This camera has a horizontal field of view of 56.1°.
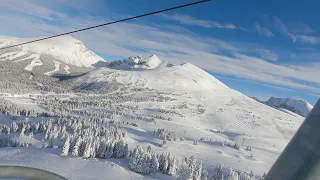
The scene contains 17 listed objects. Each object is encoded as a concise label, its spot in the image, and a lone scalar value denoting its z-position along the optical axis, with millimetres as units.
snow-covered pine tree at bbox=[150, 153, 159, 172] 103812
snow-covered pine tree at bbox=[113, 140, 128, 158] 114906
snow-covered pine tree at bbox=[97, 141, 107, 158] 110750
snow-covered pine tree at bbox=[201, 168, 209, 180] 102331
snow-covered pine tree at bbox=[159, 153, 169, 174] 107012
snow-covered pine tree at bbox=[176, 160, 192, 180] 97825
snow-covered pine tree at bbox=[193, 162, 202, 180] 99156
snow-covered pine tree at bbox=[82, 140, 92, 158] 104875
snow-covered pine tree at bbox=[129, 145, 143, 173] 103088
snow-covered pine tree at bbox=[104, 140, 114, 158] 111875
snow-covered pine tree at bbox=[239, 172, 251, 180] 119050
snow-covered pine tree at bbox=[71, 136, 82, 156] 105188
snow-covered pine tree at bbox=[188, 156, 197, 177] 99188
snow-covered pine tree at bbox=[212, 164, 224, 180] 105700
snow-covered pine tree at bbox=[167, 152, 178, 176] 105644
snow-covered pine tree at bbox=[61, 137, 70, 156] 105688
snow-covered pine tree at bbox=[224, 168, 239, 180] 101450
